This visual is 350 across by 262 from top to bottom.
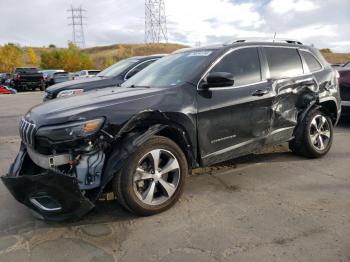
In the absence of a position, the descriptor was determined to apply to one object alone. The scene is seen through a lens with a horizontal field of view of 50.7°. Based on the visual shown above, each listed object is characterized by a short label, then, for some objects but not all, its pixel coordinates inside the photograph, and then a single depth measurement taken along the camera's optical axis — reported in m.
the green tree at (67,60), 63.12
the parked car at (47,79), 26.56
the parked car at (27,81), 26.59
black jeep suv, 3.33
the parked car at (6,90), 23.17
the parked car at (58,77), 25.38
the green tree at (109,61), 66.05
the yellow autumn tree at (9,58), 65.25
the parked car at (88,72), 25.93
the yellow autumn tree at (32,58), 84.31
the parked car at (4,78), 31.96
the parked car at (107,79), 8.02
